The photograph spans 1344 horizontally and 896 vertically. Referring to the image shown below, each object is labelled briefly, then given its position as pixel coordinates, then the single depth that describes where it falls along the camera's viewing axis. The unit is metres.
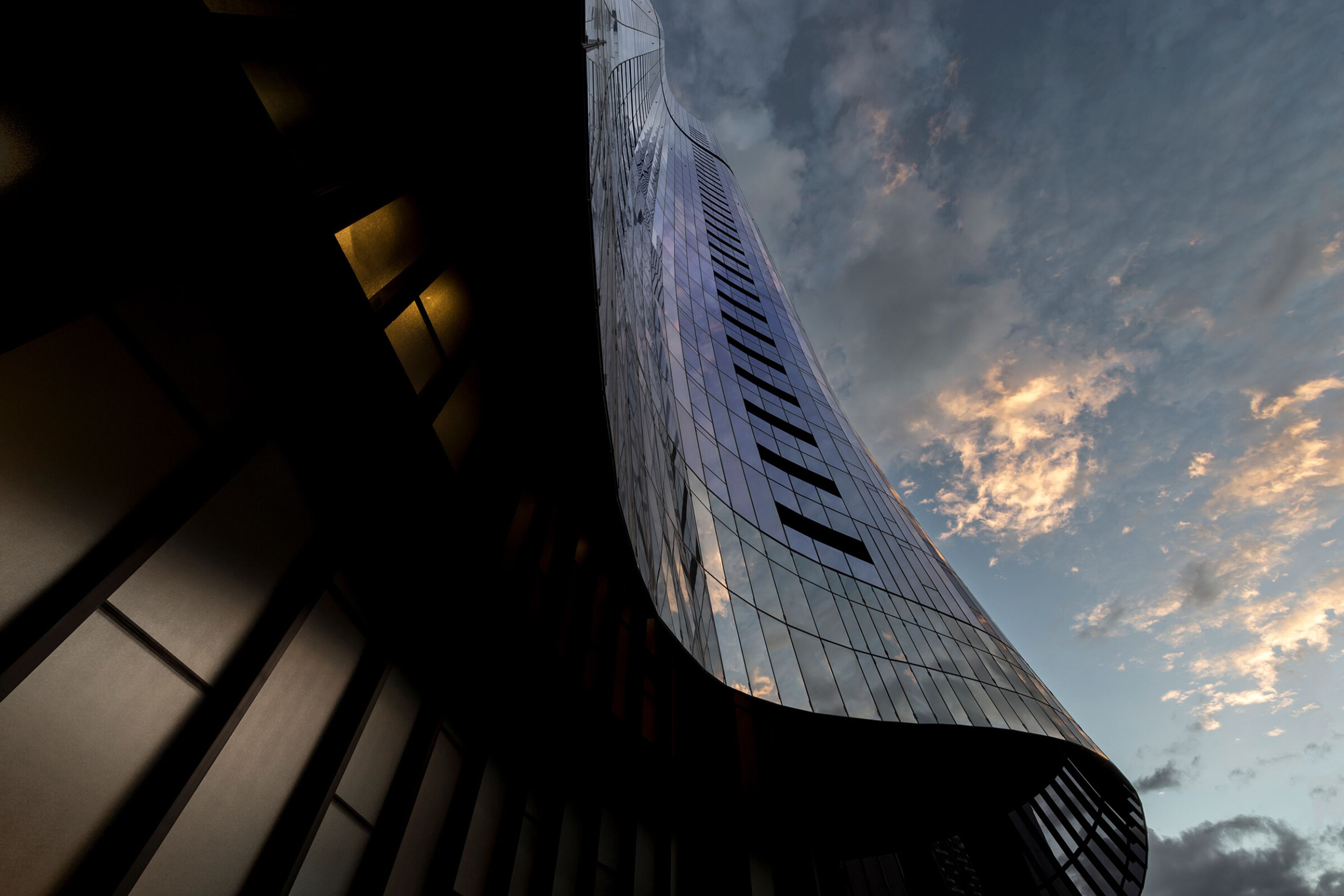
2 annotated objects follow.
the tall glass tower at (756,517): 13.11
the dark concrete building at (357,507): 3.33
